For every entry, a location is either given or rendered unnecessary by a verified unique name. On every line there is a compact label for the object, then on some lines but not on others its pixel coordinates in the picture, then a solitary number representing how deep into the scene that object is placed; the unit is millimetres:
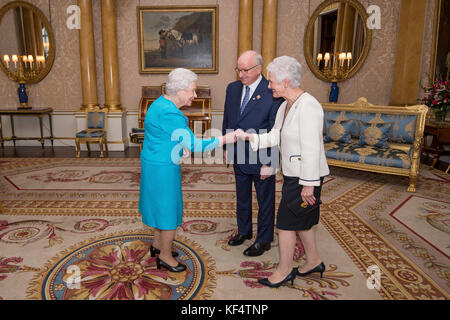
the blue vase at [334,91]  7285
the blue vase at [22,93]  7469
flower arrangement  5535
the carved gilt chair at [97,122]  7129
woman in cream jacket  2006
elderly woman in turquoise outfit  2201
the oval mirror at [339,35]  7387
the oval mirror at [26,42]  7578
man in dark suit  2586
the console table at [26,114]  7242
